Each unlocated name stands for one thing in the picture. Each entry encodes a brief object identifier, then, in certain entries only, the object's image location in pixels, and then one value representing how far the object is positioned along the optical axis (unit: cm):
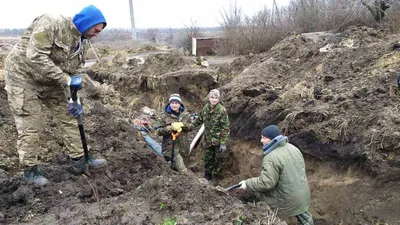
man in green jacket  416
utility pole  3334
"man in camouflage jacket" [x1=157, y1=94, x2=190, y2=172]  552
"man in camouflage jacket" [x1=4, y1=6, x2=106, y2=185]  396
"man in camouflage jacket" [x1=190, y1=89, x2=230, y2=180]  624
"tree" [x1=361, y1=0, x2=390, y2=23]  1633
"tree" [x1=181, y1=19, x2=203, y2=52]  2670
